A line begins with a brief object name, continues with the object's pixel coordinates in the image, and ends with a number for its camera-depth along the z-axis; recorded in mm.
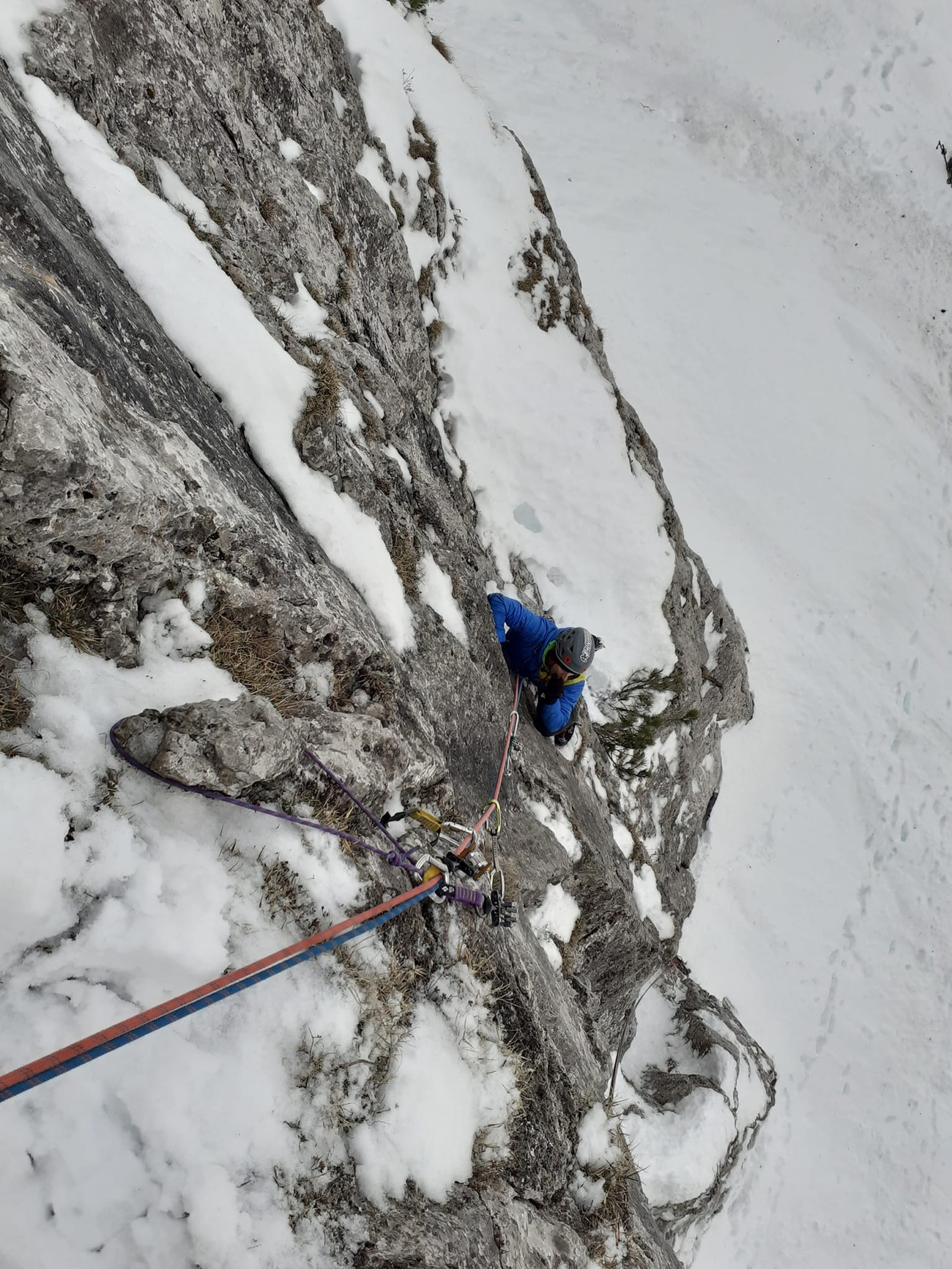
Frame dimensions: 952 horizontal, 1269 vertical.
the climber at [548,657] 6457
